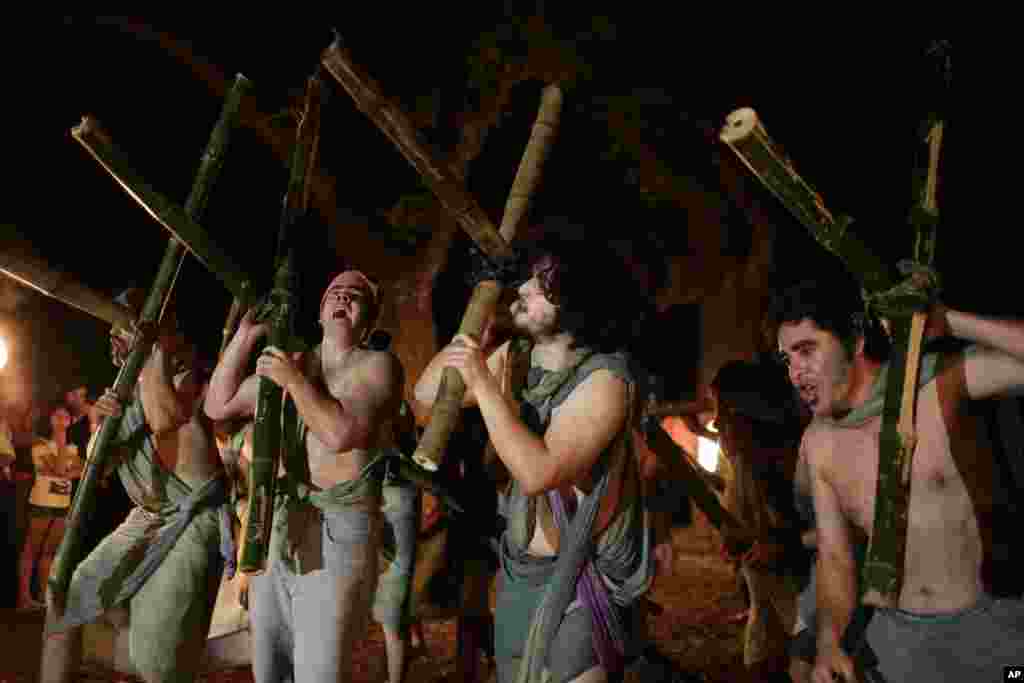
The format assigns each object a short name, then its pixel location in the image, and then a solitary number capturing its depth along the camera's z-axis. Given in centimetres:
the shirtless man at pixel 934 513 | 276
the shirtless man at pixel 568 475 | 305
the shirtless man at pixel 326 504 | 378
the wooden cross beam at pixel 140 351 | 446
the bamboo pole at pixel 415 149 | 345
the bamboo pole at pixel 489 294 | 311
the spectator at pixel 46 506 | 909
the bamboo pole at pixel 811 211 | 272
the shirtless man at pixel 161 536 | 448
